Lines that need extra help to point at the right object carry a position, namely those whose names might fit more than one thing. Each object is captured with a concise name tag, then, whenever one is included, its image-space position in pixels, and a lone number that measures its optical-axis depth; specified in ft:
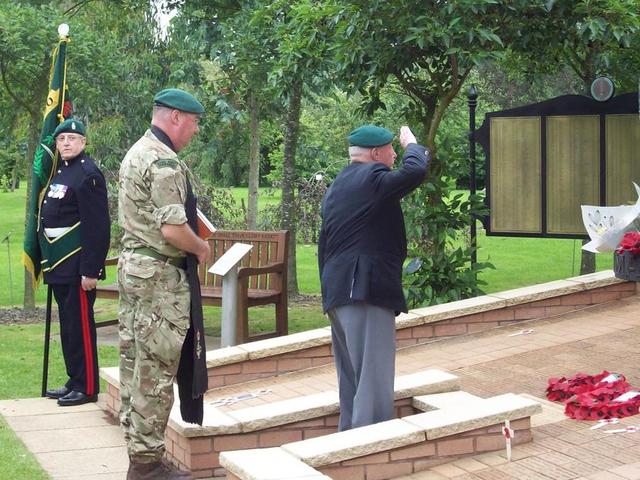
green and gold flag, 26.91
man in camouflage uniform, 17.97
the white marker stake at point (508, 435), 18.70
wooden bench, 32.58
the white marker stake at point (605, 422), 20.48
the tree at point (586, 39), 31.04
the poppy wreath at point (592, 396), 20.97
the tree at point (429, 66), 31.17
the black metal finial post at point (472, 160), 35.88
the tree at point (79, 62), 41.14
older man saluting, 18.99
